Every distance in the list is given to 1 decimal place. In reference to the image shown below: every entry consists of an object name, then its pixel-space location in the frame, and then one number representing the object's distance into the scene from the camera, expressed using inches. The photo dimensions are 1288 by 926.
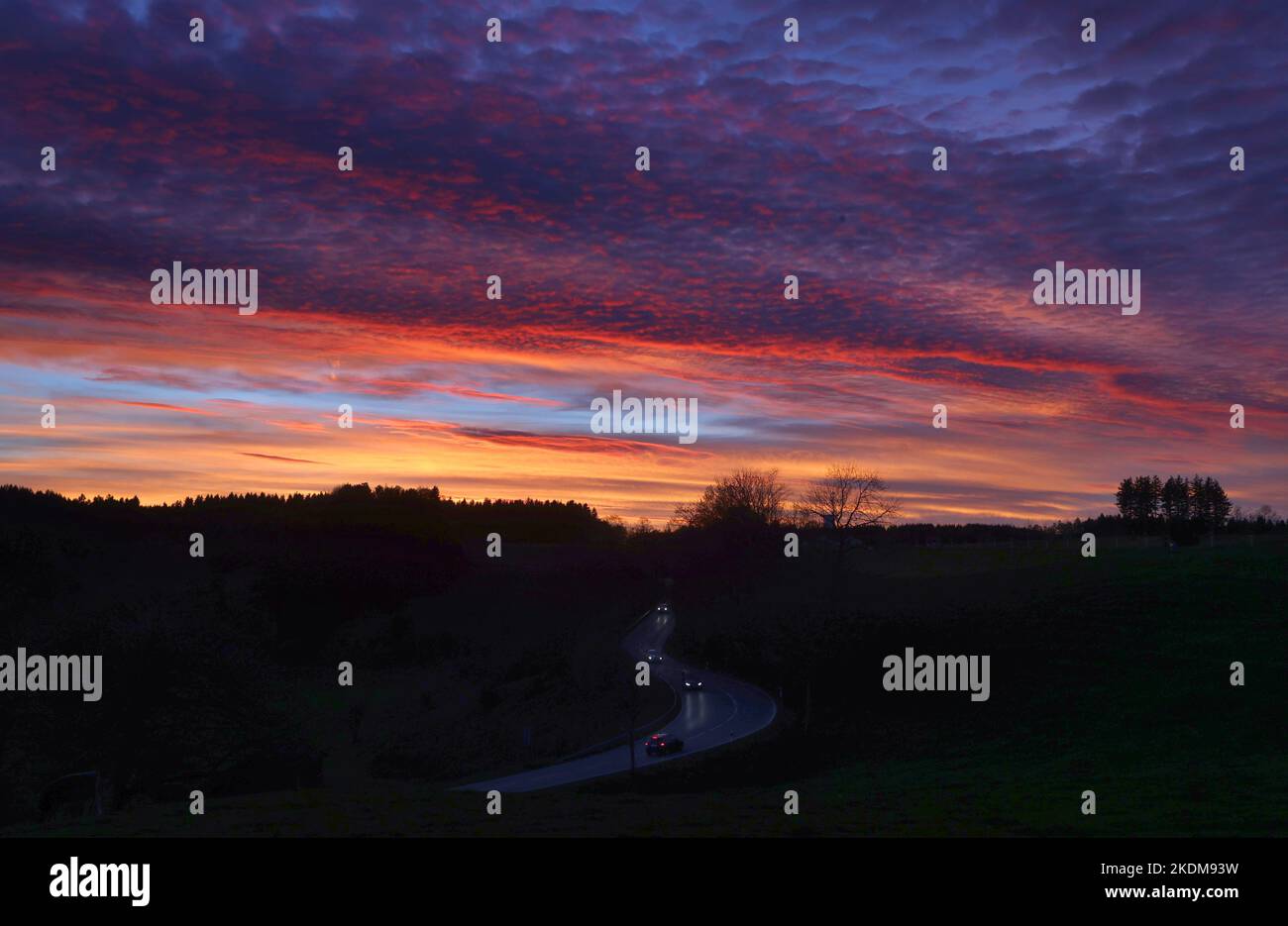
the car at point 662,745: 2079.2
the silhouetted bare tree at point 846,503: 3695.9
